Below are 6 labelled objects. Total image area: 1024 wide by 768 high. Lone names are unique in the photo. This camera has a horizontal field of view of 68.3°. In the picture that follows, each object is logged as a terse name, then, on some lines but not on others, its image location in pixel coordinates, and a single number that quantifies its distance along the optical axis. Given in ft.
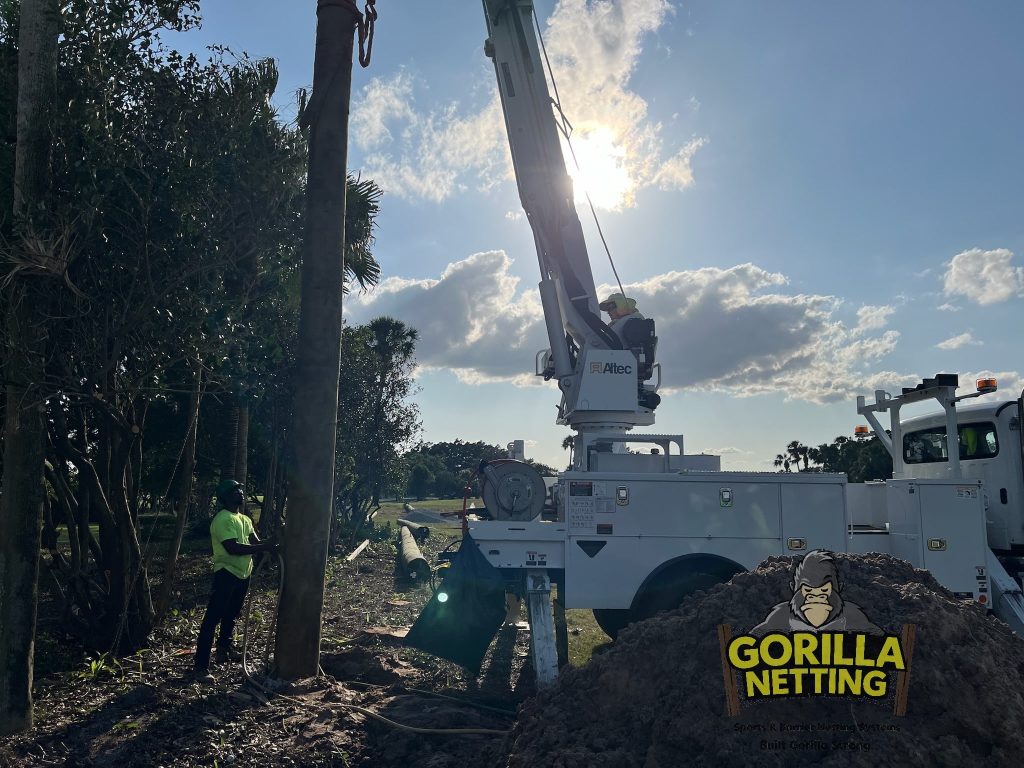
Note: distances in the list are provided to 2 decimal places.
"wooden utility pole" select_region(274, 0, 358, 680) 21.43
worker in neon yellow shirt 24.20
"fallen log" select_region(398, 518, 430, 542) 49.22
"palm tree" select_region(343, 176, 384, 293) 37.88
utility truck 25.20
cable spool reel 27.43
